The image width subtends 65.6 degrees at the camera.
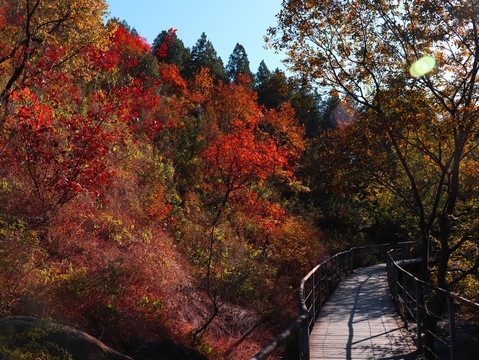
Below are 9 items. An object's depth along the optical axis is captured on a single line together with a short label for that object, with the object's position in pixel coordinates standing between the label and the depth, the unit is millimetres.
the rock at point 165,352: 6672
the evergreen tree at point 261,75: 53525
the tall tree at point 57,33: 8695
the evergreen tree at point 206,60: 50188
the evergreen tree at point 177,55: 47844
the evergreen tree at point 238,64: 59781
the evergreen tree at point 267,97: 48094
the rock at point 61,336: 4516
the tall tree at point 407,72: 8312
